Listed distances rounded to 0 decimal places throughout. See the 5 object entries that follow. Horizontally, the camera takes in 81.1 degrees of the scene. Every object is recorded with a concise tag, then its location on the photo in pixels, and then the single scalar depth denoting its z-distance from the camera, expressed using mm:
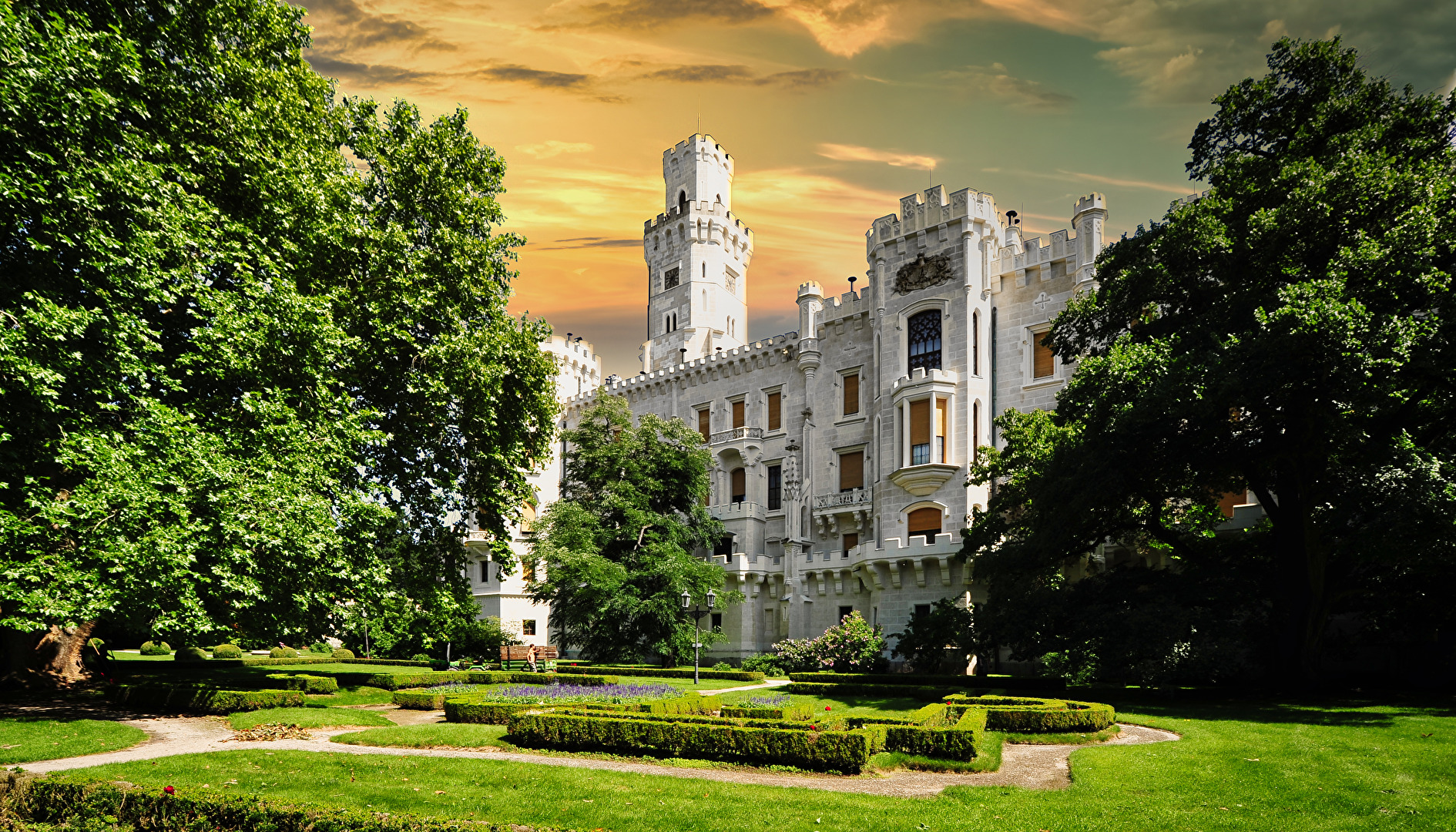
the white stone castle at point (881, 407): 37938
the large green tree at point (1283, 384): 18750
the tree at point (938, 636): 27766
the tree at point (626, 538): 36750
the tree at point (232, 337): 14906
